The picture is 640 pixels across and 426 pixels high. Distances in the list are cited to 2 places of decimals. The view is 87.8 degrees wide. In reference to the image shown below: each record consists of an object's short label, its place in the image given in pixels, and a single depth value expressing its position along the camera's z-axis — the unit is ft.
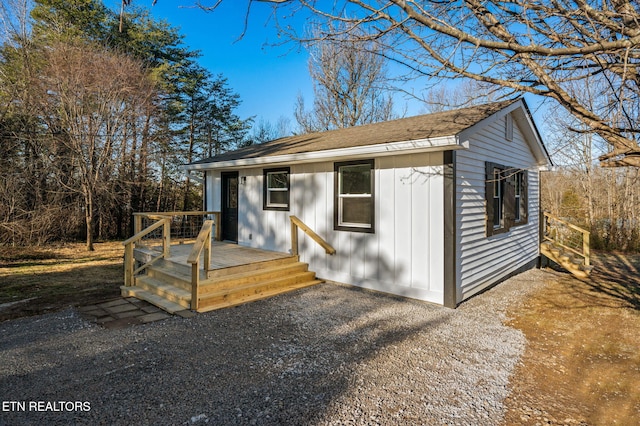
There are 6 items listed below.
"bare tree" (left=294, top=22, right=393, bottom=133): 52.70
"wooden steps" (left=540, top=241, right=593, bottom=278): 24.79
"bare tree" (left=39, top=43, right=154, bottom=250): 37.22
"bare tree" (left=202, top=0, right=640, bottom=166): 9.32
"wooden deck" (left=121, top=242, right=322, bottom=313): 17.01
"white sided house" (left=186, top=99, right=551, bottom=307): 17.33
